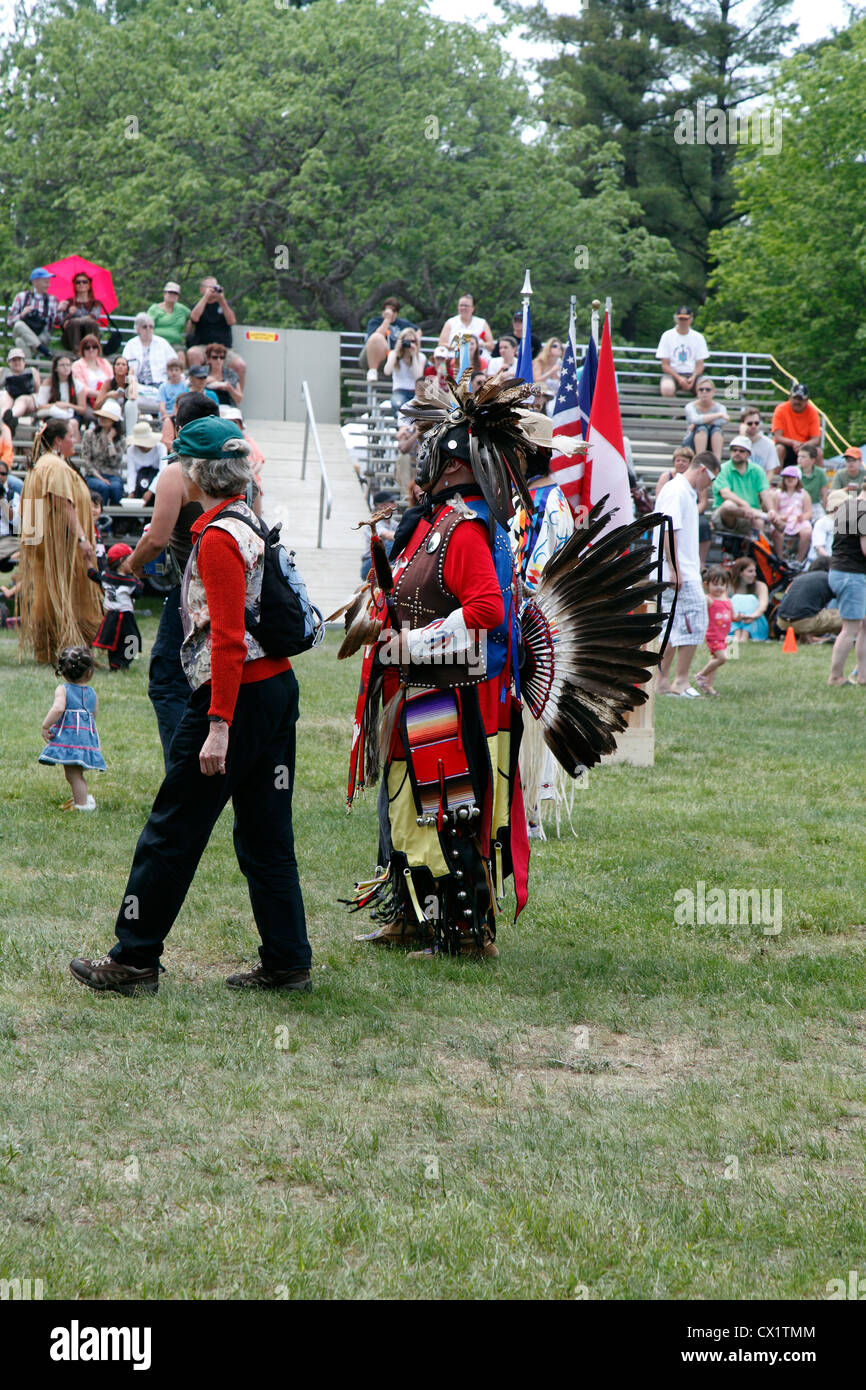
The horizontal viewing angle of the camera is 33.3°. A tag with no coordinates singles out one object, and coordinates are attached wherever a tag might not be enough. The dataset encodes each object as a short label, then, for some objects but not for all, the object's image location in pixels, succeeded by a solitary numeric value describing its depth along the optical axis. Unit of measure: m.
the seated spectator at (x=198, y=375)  16.84
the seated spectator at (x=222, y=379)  17.73
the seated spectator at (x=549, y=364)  17.39
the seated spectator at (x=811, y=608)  15.78
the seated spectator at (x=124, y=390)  16.27
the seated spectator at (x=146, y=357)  17.72
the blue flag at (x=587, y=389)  8.16
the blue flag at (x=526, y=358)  8.16
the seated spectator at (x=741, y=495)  17.16
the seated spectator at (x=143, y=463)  15.72
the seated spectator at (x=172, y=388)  16.44
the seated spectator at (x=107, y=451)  15.33
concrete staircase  15.90
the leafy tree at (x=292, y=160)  29.36
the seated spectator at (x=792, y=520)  17.81
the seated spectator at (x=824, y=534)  17.03
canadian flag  8.00
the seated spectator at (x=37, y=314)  17.92
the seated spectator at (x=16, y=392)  16.48
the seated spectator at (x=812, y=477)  19.47
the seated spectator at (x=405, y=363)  18.22
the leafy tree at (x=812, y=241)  32.09
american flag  8.05
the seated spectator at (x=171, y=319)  19.11
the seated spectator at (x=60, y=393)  15.79
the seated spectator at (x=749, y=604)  16.09
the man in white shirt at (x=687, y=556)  10.98
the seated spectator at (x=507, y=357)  17.84
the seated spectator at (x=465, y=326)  17.72
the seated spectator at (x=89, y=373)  16.28
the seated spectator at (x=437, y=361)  16.47
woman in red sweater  4.45
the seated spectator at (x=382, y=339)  19.42
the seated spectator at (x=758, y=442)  19.31
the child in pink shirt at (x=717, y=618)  12.16
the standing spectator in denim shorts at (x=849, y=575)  12.46
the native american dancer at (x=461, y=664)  5.15
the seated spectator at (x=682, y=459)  12.83
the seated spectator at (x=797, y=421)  21.03
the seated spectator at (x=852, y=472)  15.78
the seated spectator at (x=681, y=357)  22.02
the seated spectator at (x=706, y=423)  18.84
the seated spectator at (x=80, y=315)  17.16
